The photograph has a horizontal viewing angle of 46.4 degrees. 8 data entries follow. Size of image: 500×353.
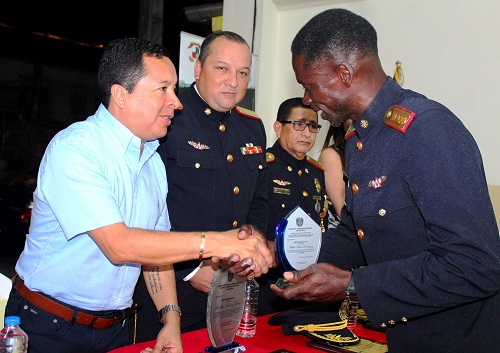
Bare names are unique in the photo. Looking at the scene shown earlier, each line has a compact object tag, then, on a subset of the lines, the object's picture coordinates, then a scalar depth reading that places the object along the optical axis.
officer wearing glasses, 3.54
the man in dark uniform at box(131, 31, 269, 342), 2.72
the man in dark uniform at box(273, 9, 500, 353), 1.50
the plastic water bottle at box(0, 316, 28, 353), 1.62
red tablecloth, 1.95
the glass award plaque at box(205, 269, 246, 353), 1.88
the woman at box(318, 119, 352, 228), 3.72
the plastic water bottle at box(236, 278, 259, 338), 2.13
